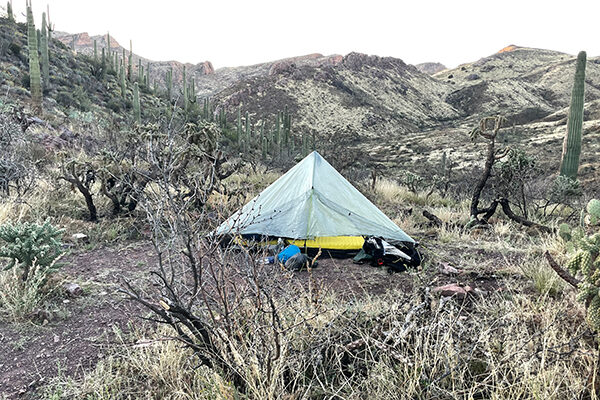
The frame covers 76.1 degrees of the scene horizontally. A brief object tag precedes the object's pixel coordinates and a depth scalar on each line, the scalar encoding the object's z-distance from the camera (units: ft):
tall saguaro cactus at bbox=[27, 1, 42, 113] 46.65
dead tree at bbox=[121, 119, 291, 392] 6.34
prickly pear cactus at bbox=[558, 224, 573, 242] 11.55
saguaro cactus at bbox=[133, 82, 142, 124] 57.11
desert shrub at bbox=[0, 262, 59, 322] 10.55
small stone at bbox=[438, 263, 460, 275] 14.57
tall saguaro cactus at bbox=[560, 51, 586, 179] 37.27
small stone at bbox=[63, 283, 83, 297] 12.21
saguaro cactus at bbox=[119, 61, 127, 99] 68.36
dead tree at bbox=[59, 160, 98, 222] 20.30
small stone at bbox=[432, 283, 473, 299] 10.94
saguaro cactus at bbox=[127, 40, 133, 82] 82.36
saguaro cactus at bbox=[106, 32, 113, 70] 78.70
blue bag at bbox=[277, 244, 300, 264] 16.08
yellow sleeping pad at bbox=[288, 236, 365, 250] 17.95
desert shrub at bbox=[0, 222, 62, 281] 11.52
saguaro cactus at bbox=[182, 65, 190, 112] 78.33
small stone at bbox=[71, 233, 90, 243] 18.43
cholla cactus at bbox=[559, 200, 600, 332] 7.13
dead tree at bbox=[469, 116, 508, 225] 22.19
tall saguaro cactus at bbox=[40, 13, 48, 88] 57.41
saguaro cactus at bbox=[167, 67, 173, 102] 81.79
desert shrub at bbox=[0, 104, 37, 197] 21.86
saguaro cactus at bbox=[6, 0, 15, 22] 69.41
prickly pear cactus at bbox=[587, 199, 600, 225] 8.73
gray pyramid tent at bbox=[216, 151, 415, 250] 17.78
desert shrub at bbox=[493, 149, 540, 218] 27.48
